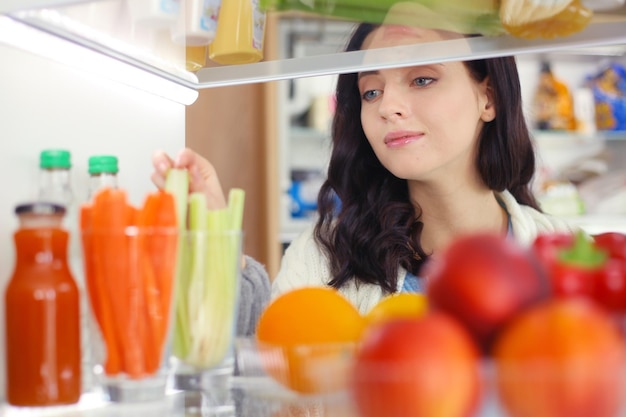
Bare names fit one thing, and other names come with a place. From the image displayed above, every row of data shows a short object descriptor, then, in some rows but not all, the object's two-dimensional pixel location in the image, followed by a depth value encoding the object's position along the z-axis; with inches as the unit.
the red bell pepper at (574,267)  22.0
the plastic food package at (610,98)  133.3
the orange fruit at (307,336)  23.1
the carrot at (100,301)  26.1
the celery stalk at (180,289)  27.6
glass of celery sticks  27.7
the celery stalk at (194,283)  27.6
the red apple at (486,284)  20.1
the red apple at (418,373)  18.3
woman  63.4
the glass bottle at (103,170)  31.9
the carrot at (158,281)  26.2
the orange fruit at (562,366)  18.3
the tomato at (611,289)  22.1
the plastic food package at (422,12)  32.2
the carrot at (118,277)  25.8
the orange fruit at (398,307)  25.4
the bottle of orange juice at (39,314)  26.3
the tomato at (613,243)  25.0
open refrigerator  31.4
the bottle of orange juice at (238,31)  37.0
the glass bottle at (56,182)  29.9
